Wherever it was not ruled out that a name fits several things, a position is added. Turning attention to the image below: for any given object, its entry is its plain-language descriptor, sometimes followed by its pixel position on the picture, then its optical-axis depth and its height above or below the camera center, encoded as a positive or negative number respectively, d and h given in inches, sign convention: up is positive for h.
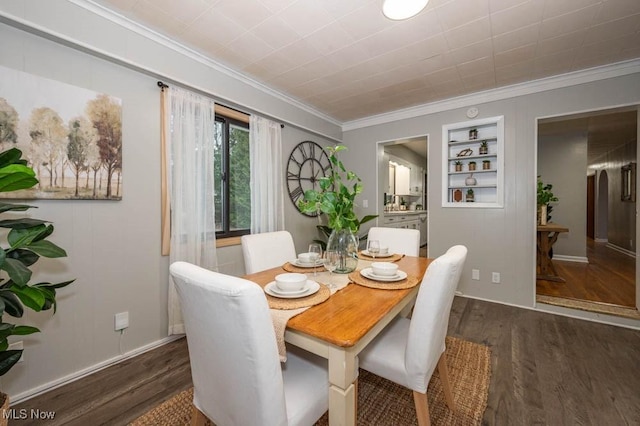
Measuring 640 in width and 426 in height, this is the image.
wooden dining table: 35.3 -17.0
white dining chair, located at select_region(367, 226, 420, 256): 90.4 -10.7
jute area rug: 54.4 -43.8
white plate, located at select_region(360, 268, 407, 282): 56.7 -14.9
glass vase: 61.9 -9.1
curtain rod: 80.7 +38.6
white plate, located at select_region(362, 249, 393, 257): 79.6 -14.0
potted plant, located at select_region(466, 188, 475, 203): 129.5 +6.4
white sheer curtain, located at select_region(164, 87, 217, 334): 83.4 +9.6
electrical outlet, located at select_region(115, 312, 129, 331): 73.0 -31.3
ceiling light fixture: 58.9 +46.7
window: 102.7 +12.8
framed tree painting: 56.7 +18.0
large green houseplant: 38.6 -7.4
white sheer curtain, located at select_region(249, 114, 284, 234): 110.7 +15.1
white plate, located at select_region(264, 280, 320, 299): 46.6 -15.2
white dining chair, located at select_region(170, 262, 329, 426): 29.5 -18.4
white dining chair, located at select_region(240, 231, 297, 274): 72.5 -12.2
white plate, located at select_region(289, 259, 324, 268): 67.0 -14.6
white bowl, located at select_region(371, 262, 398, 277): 57.9 -13.5
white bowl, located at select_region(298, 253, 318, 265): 66.6 -13.0
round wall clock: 132.9 +22.4
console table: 137.9 -24.5
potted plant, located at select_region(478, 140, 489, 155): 124.3 +29.4
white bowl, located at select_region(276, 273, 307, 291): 47.2 -13.3
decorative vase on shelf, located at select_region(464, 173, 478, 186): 127.4 +13.6
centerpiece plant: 58.2 -1.1
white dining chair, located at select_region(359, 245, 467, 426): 41.9 -23.3
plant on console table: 138.3 +3.1
